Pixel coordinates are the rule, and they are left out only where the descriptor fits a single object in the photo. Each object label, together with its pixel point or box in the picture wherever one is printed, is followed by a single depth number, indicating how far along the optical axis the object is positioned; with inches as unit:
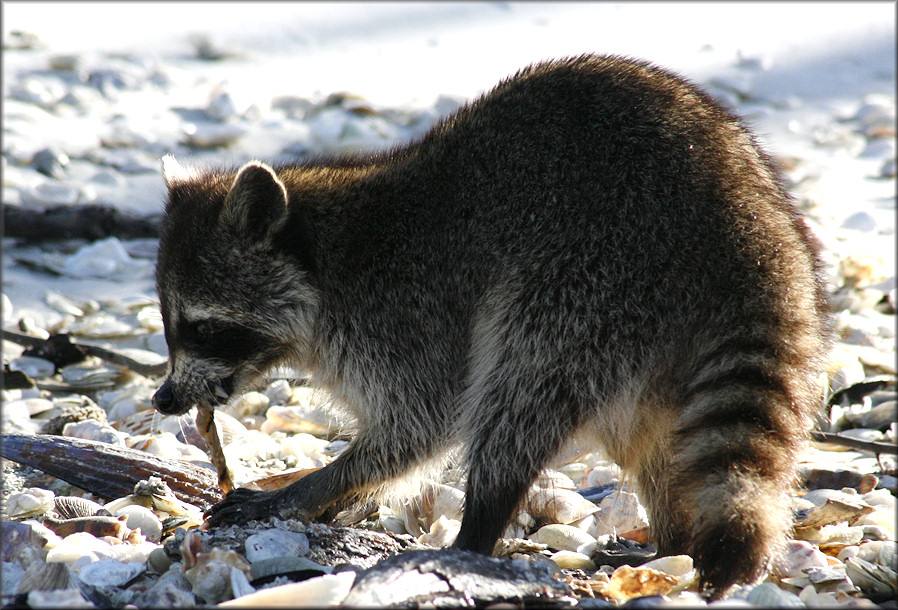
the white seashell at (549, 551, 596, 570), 242.5
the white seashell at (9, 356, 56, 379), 350.6
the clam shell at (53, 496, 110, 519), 244.7
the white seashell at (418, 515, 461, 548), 257.3
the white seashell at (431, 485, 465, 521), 277.3
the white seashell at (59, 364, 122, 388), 347.9
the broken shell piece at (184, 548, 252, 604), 195.6
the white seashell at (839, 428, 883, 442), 309.6
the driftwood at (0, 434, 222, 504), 258.1
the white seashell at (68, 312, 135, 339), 385.1
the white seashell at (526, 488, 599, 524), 269.6
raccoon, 225.9
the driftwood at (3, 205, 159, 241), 439.2
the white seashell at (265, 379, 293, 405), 353.1
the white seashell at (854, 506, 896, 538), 257.4
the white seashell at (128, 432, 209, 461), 291.6
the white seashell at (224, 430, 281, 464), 303.3
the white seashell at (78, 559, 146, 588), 202.7
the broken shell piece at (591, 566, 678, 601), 208.7
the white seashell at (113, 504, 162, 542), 241.8
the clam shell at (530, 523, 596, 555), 256.7
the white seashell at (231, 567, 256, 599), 193.5
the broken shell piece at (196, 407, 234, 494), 266.3
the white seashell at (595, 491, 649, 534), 285.7
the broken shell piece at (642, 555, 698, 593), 226.1
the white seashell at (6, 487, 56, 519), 241.4
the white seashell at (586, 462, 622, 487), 305.6
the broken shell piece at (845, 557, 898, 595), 211.6
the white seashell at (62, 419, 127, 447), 289.4
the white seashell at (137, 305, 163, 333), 378.3
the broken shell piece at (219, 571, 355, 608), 163.0
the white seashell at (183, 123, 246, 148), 540.4
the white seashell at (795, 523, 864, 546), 250.2
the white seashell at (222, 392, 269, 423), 338.0
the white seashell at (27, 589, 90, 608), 162.1
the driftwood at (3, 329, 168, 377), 344.8
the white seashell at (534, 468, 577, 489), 265.8
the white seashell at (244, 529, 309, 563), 214.7
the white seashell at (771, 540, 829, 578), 226.4
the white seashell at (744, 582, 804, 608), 180.5
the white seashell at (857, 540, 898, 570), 219.3
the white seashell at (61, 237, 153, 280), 428.5
